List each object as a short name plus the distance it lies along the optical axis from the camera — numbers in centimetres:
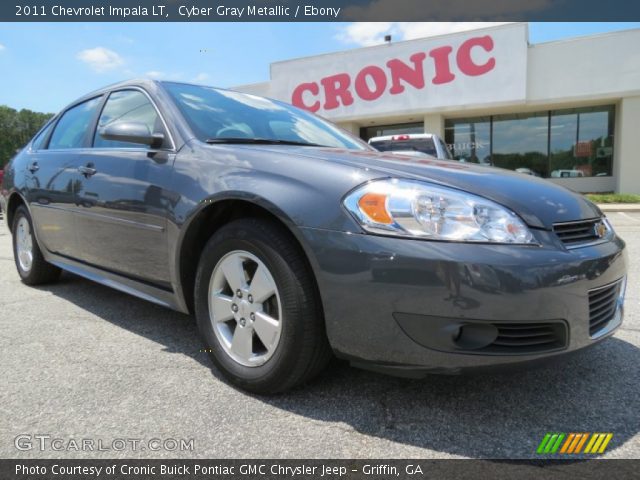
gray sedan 168
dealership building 1405
